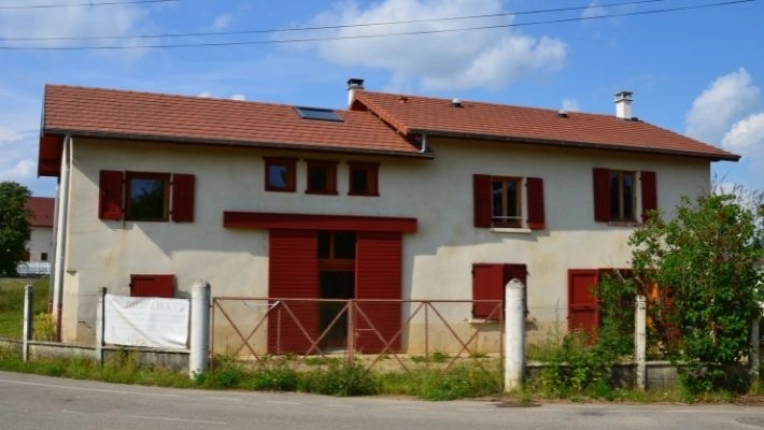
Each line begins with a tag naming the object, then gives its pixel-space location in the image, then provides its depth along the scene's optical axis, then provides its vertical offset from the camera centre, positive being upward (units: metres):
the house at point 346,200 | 17.03 +2.14
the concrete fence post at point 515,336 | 13.09 -0.71
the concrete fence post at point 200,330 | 13.72 -0.69
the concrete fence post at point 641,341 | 13.46 -0.80
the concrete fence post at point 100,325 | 14.70 -0.68
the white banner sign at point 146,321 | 14.38 -0.59
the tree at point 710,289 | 13.52 +0.09
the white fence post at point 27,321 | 15.67 -0.66
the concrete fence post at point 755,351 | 13.80 -0.96
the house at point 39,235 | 67.25 +4.85
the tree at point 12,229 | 58.28 +4.34
